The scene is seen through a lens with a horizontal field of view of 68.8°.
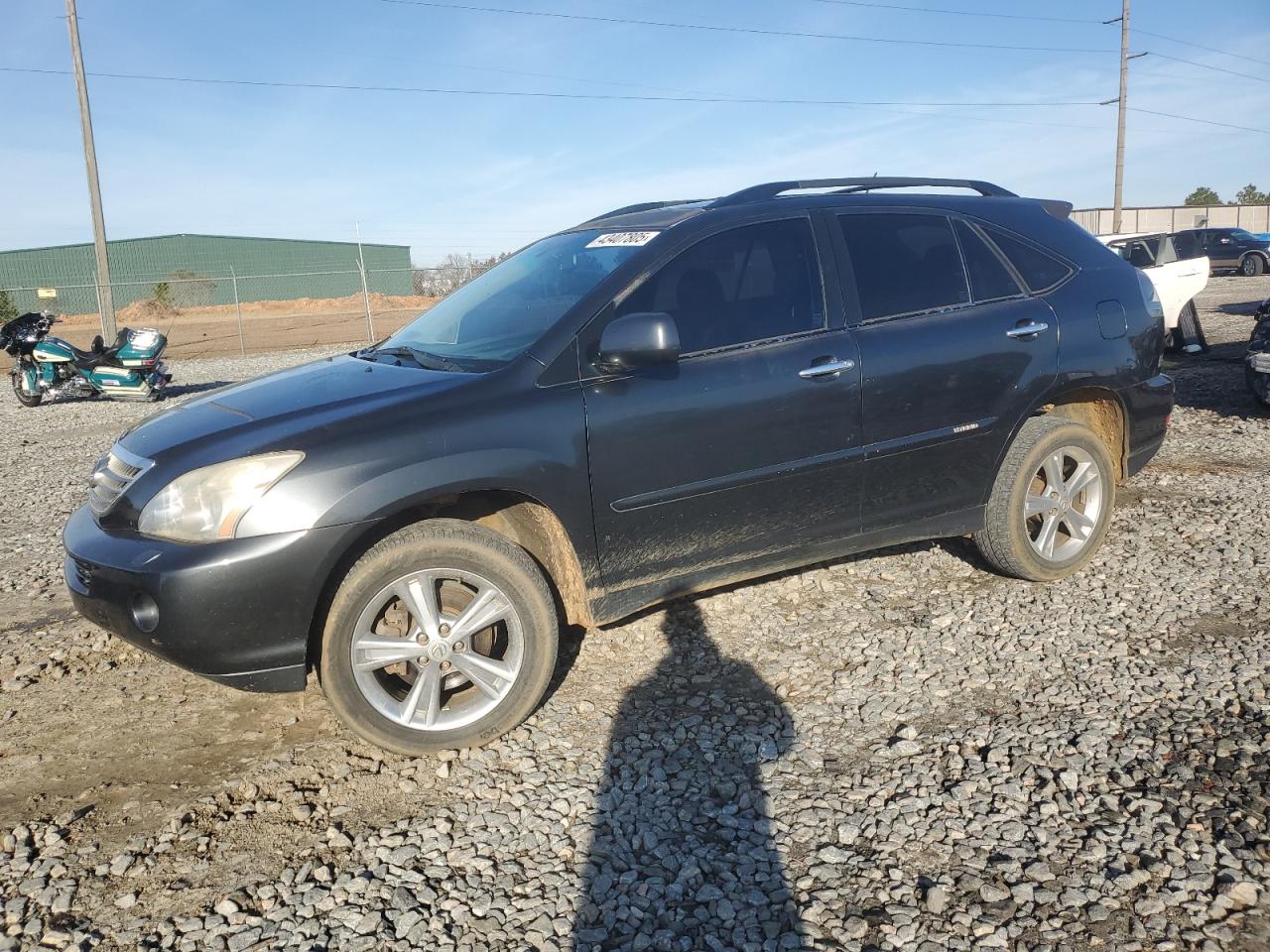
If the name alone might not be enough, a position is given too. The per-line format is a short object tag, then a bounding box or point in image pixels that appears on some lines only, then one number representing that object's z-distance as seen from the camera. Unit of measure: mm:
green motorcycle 13359
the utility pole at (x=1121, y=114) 35000
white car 10328
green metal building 43781
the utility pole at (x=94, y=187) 18969
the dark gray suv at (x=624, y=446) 3023
